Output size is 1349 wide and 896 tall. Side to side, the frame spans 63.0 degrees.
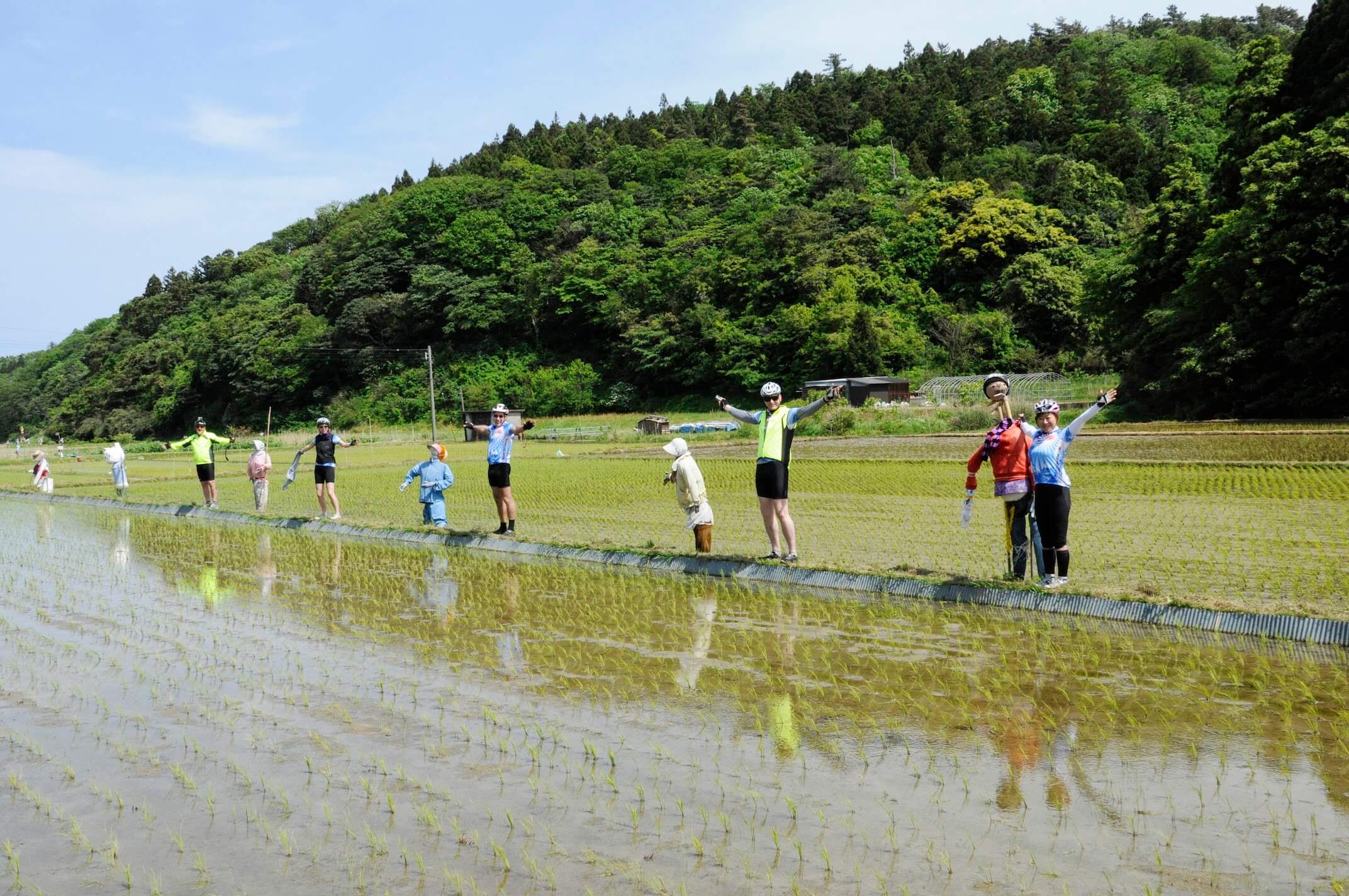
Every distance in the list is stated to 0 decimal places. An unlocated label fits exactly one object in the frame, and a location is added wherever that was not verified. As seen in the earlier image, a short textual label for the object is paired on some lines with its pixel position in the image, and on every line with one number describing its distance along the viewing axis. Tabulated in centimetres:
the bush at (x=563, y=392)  7375
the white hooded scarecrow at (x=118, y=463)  2450
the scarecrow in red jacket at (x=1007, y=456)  877
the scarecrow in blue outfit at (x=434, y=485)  1477
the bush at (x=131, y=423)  8719
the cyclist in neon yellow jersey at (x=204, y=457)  1892
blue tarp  5425
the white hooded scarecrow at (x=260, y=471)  1802
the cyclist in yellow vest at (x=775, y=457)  1017
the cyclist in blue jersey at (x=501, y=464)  1323
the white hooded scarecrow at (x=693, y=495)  1129
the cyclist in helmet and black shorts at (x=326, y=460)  1558
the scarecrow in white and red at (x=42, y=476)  2677
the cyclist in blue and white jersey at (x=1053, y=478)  830
